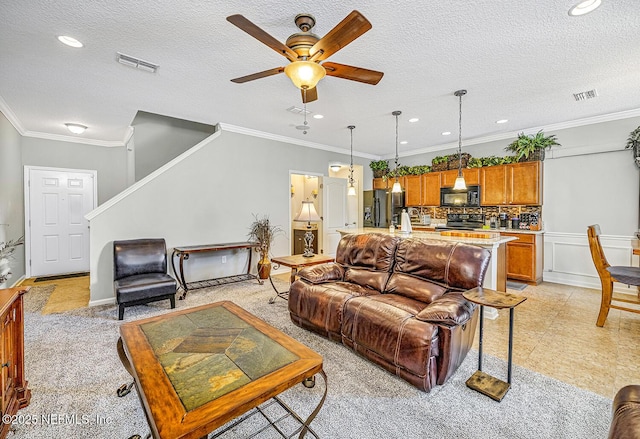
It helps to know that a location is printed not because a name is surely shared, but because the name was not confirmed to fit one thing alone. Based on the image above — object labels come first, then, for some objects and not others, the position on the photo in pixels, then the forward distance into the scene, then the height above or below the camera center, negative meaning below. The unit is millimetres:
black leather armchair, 3373 -775
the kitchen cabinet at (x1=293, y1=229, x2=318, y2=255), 7105 -631
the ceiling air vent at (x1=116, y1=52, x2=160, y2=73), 2778 +1503
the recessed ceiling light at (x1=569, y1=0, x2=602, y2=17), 2020 +1477
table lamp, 4148 -6
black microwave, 5848 +389
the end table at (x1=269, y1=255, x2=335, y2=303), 3795 -619
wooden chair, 3162 -606
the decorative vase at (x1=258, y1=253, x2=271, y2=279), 5121 -921
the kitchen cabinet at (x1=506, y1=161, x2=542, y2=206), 5098 +582
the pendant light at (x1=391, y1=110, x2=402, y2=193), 4309 +505
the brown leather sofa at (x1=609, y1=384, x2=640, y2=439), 1013 -764
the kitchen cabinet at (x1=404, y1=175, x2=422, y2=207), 6754 +594
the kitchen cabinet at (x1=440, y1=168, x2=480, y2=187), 5821 +810
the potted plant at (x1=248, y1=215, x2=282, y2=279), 5137 -437
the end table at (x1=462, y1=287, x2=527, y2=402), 1990 -979
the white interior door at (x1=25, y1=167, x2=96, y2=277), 5332 -64
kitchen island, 3387 -502
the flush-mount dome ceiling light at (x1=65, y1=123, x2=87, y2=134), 4852 +1484
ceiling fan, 1692 +1100
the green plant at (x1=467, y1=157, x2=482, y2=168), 5793 +1065
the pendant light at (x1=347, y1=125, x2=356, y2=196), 5238 +474
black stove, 5941 -115
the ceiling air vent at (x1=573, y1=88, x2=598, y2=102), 3588 +1521
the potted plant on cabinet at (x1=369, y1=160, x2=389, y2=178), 7441 +1239
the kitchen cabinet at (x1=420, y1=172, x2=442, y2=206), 6434 +606
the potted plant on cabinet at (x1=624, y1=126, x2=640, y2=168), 4164 +1045
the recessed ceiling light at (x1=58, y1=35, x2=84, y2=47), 2443 +1496
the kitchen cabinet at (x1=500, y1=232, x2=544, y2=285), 4898 -721
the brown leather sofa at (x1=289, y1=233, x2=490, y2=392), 2070 -757
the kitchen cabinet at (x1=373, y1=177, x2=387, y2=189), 7398 +839
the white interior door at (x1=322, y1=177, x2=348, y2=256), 6693 +130
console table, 4305 -696
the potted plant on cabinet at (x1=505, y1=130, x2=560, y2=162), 5016 +1230
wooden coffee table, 1163 -768
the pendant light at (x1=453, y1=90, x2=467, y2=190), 3566 +568
